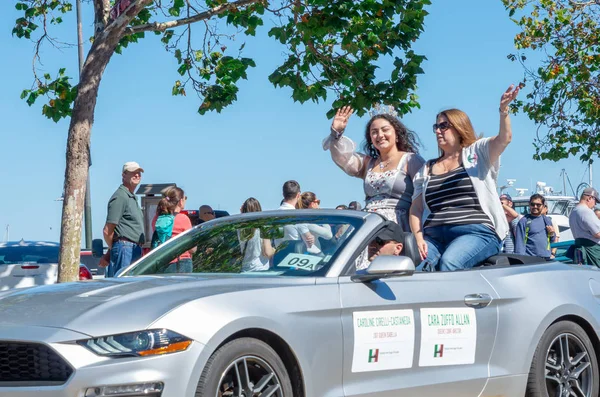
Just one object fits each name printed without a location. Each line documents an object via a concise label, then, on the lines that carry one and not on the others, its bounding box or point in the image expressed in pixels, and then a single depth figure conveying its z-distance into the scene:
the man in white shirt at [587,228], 14.77
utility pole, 25.17
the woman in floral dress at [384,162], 7.86
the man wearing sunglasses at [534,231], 15.05
